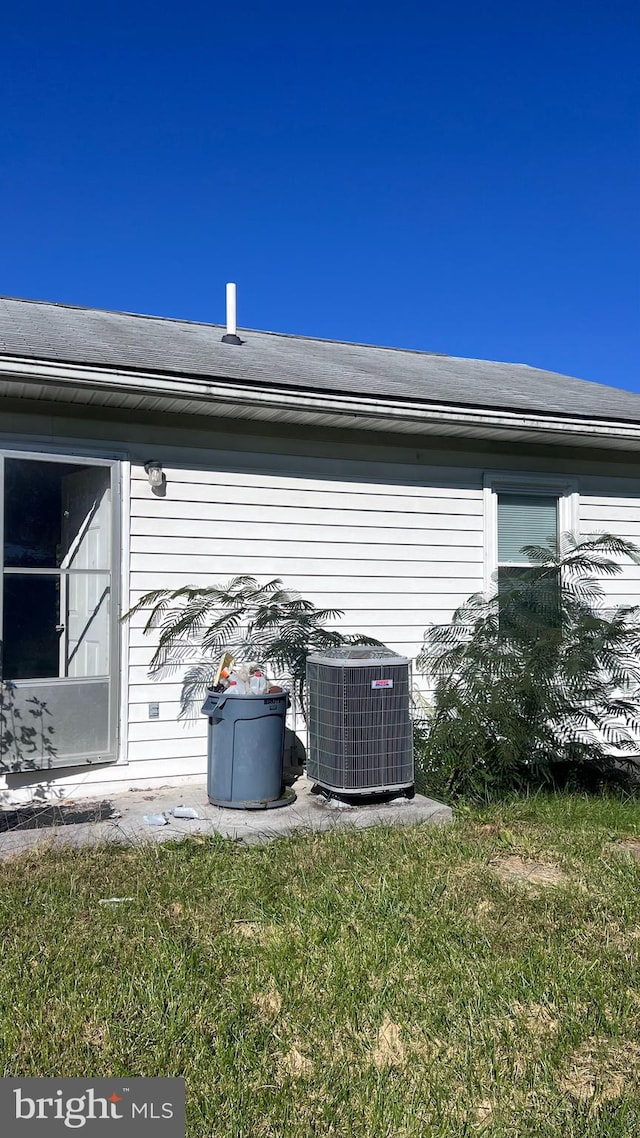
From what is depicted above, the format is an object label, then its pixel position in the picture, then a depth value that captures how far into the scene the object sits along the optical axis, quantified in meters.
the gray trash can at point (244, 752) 5.29
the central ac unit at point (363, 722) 5.21
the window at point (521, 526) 7.36
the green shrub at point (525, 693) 5.64
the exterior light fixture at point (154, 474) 5.87
